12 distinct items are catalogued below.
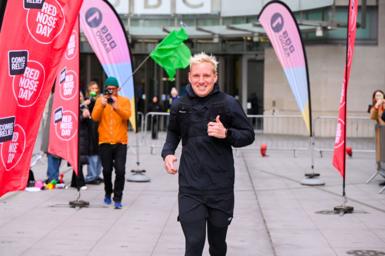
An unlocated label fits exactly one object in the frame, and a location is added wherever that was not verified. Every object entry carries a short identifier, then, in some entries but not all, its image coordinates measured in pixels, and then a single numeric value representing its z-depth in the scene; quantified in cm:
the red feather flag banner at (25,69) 550
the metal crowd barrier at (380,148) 1335
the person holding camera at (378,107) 1394
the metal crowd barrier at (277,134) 2122
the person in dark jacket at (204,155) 575
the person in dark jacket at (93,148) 1339
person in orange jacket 1069
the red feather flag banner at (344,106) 1003
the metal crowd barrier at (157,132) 2137
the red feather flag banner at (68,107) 1079
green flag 1384
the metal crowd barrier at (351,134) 2072
